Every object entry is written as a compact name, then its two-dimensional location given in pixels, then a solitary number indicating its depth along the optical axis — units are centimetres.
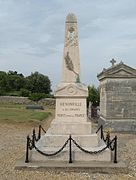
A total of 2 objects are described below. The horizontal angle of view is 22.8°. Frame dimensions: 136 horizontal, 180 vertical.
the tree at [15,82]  7438
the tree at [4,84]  7128
